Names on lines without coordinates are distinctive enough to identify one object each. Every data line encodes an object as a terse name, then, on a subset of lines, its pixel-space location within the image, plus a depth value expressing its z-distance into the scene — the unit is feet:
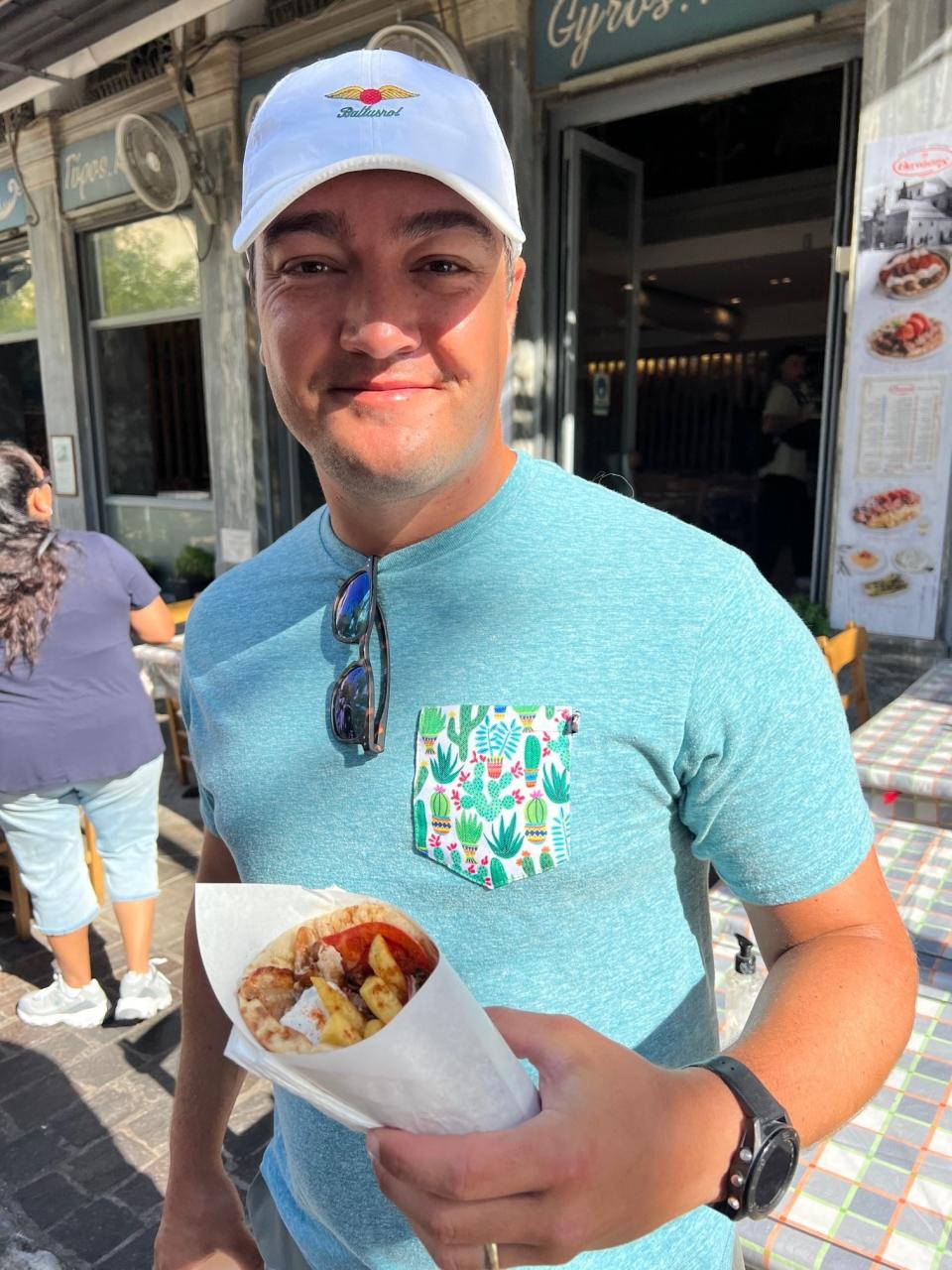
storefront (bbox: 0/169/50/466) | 33.71
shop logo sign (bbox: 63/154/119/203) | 28.89
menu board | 15.43
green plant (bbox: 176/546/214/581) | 29.58
